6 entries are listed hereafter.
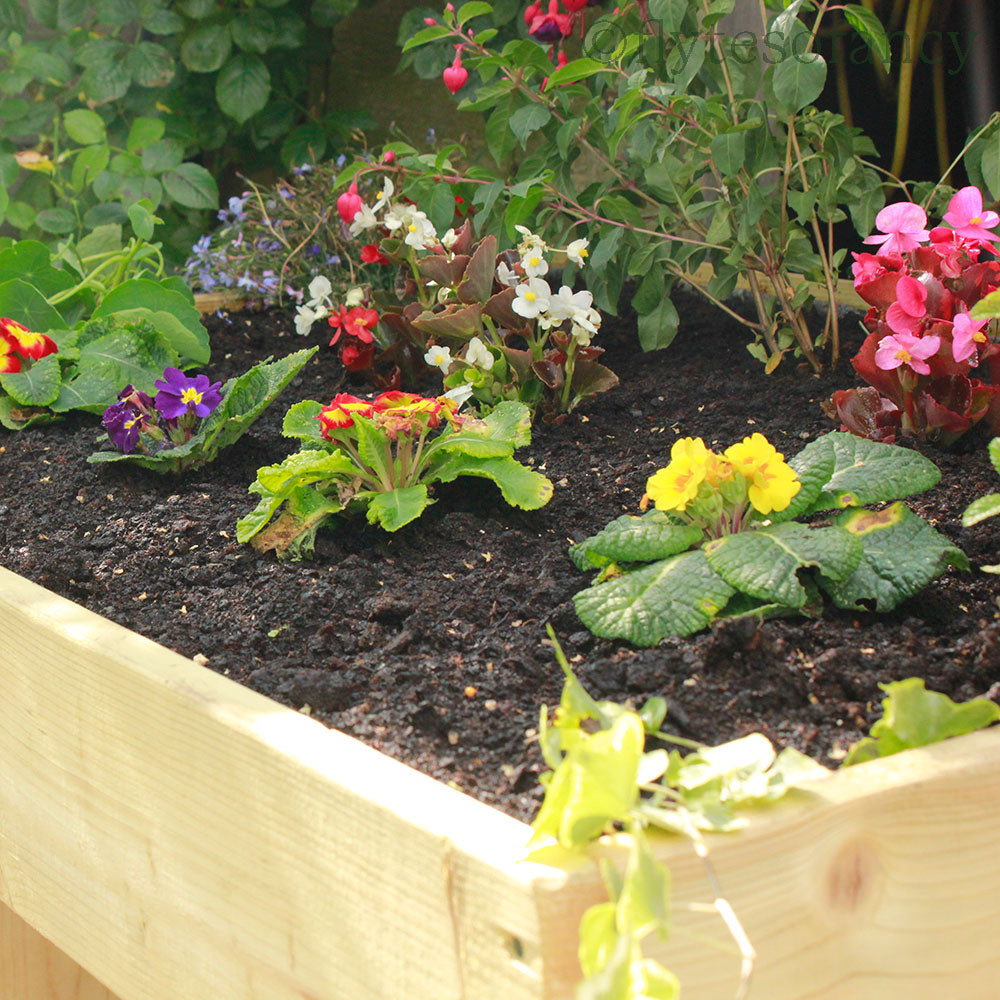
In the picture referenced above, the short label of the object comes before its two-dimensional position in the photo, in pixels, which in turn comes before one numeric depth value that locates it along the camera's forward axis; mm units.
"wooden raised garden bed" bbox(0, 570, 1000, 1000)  1314
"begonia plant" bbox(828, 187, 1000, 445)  1614
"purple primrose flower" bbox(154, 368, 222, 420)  1773
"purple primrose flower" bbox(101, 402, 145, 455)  1769
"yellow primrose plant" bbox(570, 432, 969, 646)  1492
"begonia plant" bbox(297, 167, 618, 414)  1789
